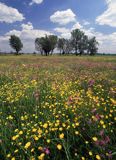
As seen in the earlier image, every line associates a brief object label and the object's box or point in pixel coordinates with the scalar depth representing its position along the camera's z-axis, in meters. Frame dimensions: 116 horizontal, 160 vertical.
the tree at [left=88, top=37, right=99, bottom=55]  54.21
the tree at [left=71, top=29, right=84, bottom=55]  52.55
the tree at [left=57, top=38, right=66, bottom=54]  59.28
